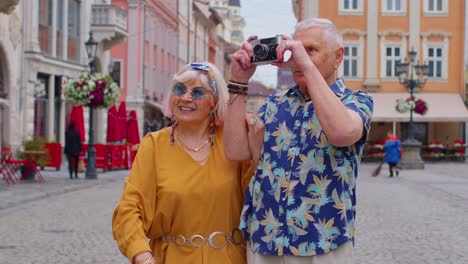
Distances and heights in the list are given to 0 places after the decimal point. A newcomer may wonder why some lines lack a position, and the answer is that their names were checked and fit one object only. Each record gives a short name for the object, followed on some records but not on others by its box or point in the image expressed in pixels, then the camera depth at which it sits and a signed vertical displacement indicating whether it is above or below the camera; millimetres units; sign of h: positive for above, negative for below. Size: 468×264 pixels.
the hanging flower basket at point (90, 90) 24109 +1398
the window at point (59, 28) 32156 +4337
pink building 47312 +4776
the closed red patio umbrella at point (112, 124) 28516 +466
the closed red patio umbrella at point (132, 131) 30953 +222
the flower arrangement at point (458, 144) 41062 -193
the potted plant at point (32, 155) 21391 -497
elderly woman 3475 -249
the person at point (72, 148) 23323 -325
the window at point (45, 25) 30009 +4209
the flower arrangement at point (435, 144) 40844 -210
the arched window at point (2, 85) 26366 +1678
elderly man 3035 -96
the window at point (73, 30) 33688 +4518
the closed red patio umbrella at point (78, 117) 25281 +621
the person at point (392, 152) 26906 -422
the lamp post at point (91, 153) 23500 -476
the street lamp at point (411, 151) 33438 -469
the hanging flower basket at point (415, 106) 36938 +1564
